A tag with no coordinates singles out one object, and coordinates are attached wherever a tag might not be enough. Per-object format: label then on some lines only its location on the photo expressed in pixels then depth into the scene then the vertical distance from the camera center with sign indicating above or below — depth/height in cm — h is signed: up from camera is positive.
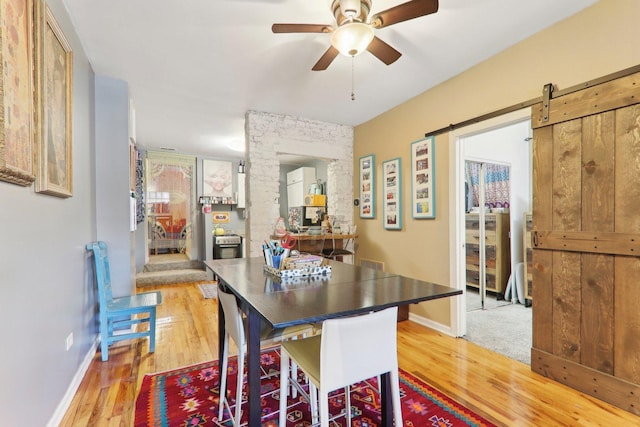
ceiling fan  174 +118
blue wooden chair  254 -86
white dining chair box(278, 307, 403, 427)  117 -61
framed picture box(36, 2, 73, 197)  156 +66
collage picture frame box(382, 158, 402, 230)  376 +24
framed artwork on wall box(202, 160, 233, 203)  657 +76
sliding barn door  187 -22
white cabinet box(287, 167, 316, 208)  662 +68
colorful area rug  179 -128
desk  407 -42
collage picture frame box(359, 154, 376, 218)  422 +38
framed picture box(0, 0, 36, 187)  117 +53
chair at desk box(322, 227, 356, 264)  426 -57
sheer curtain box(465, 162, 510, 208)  455 +42
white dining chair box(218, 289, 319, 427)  155 -70
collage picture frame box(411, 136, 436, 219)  332 +37
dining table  118 -40
